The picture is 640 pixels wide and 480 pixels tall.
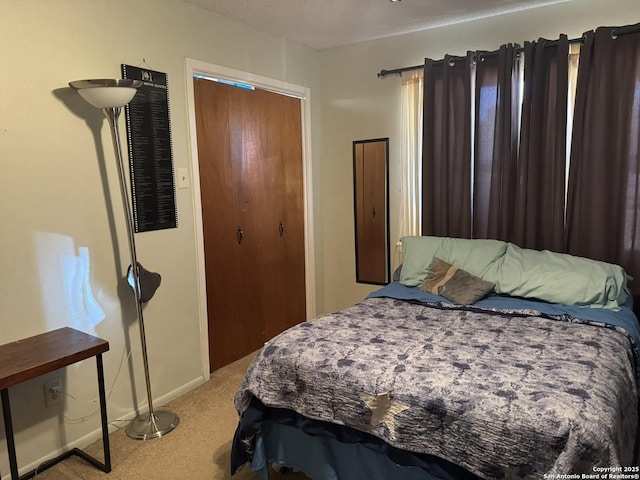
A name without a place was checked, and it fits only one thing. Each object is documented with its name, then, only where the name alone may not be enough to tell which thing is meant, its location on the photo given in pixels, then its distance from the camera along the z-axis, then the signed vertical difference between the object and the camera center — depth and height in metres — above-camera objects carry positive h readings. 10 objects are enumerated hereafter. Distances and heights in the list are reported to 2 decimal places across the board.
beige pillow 2.59 -0.58
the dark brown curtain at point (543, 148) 2.82 +0.21
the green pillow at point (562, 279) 2.42 -0.53
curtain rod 2.60 +0.85
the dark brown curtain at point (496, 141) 2.96 +0.28
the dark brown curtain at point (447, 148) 3.15 +0.26
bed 1.45 -0.71
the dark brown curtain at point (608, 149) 2.65 +0.18
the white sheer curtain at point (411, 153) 3.41 +0.24
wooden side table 1.79 -0.66
